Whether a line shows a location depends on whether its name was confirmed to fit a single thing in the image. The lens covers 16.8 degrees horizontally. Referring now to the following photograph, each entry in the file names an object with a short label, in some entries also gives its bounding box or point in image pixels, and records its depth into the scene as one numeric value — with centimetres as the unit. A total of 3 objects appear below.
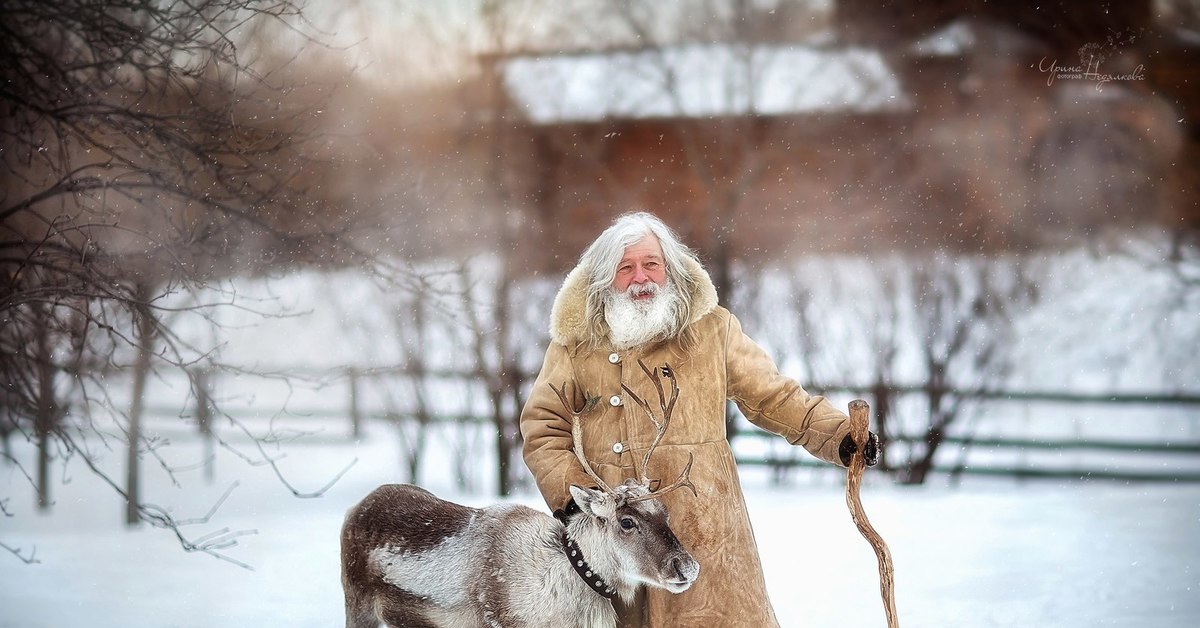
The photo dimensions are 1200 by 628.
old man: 997
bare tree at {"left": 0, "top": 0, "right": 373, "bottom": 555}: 1150
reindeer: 976
